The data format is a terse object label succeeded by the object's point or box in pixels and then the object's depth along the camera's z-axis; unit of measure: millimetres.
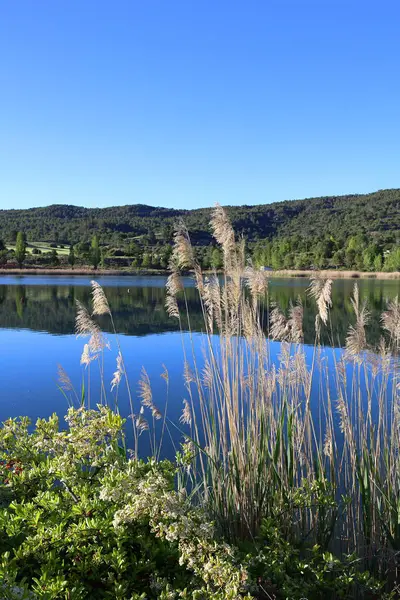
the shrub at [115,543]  1853
